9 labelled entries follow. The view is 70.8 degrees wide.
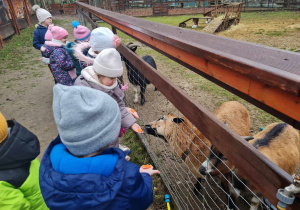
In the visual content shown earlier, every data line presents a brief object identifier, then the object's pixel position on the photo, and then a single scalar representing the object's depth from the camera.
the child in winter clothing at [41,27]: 4.64
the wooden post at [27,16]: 15.59
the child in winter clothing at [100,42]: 2.71
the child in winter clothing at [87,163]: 1.06
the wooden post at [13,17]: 12.14
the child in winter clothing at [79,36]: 3.37
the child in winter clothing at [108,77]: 2.02
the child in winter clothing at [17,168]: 1.29
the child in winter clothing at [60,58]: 3.42
